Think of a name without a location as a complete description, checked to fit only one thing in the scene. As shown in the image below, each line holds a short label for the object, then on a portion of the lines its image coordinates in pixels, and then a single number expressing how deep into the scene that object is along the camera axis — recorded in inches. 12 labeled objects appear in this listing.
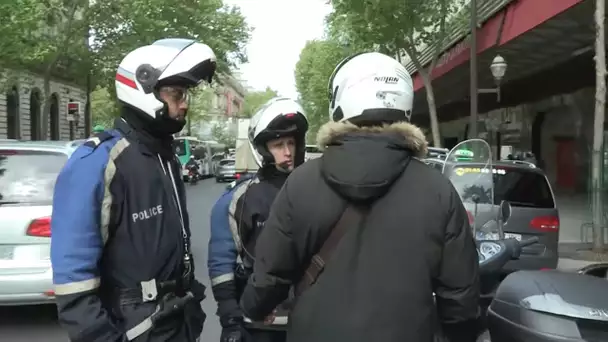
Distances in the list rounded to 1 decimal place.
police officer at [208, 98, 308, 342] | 121.7
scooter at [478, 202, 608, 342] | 106.5
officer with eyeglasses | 92.0
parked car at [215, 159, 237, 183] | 1777.8
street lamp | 662.5
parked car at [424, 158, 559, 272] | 358.0
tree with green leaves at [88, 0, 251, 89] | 994.1
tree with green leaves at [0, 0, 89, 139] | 802.8
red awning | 547.2
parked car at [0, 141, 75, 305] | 256.7
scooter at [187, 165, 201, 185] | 1651.1
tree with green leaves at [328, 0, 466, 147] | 759.1
